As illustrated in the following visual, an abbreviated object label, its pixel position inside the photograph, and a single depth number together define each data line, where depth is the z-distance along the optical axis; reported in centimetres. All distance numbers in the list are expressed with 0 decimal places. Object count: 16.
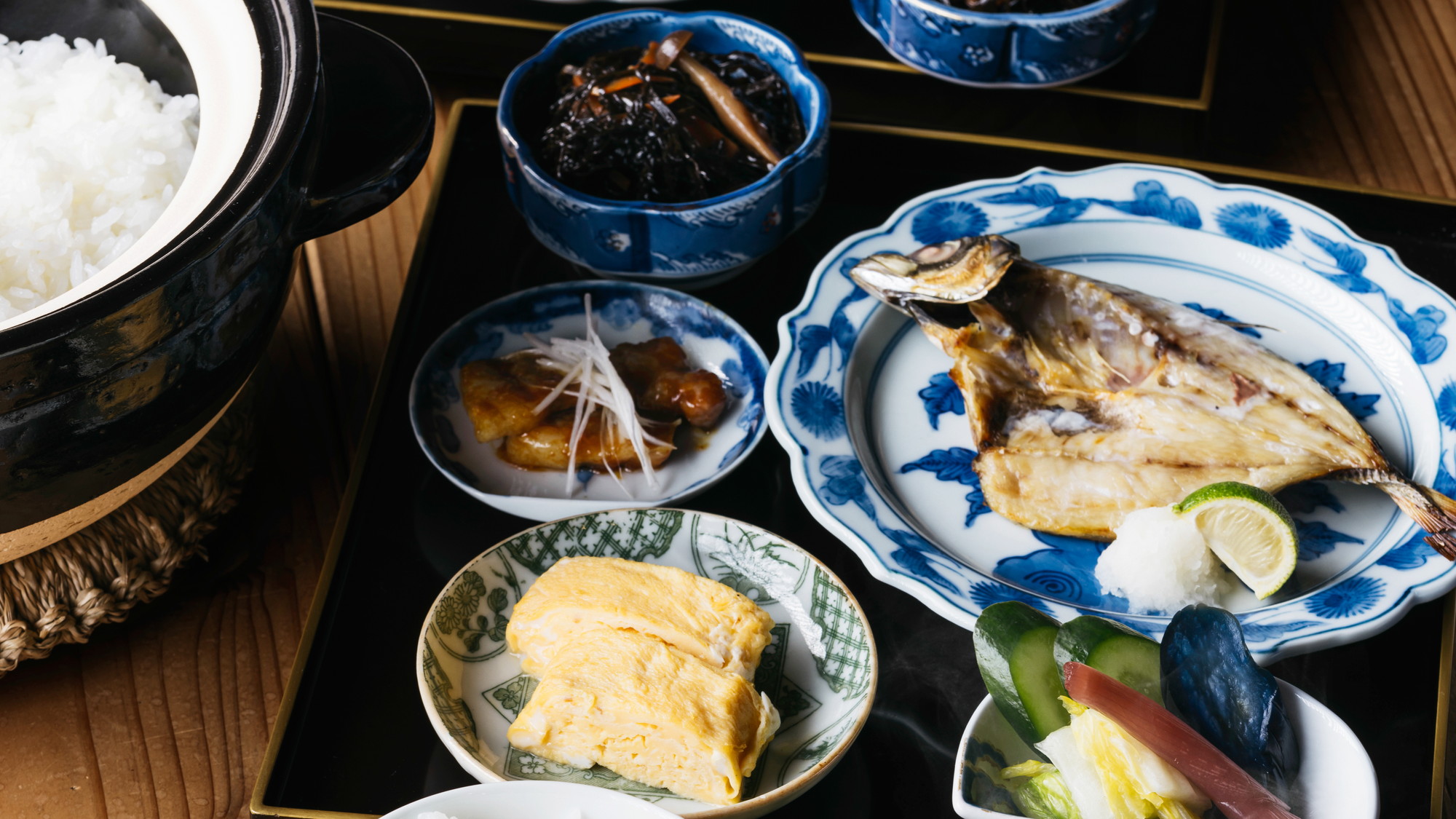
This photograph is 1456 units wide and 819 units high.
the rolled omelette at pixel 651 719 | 84
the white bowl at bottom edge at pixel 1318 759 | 82
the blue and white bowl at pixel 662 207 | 97
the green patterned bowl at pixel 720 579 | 86
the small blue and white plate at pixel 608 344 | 95
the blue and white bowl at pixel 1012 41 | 103
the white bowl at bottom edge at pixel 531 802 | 81
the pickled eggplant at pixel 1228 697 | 83
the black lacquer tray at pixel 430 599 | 88
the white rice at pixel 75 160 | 86
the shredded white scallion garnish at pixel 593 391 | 96
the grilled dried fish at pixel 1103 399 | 92
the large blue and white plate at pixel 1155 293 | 90
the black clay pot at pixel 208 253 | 80
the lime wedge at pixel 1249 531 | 89
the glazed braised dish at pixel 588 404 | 96
